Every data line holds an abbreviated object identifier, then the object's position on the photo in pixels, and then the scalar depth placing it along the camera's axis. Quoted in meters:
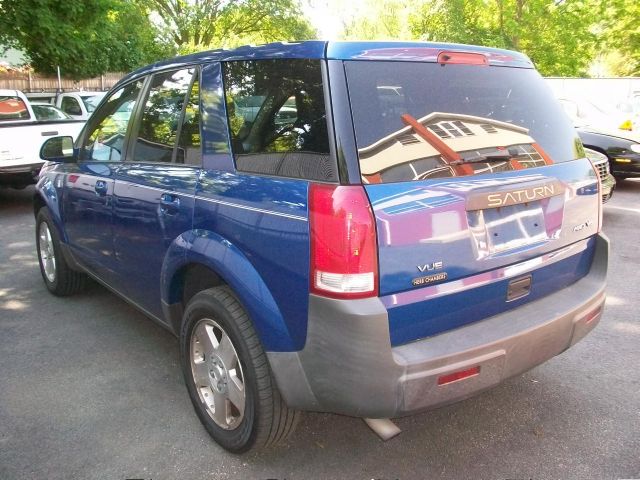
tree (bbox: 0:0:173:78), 12.79
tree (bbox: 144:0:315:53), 31.16
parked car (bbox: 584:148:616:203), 6.72
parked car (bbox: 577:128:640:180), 8.75
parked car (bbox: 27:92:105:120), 13.44
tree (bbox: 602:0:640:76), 22.66
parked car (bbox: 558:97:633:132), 9.41
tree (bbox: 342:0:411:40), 29.41
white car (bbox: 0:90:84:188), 8.12
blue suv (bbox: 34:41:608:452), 2.03
